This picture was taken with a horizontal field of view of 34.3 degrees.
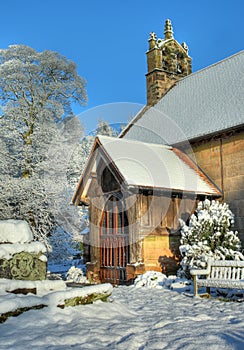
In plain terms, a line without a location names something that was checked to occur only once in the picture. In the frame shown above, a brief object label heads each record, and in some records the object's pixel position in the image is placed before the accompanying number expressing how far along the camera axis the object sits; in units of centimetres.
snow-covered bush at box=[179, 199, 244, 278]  1107
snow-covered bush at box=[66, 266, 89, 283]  1509
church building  1268
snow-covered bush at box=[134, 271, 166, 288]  1130
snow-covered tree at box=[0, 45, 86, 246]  1842
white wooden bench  874
